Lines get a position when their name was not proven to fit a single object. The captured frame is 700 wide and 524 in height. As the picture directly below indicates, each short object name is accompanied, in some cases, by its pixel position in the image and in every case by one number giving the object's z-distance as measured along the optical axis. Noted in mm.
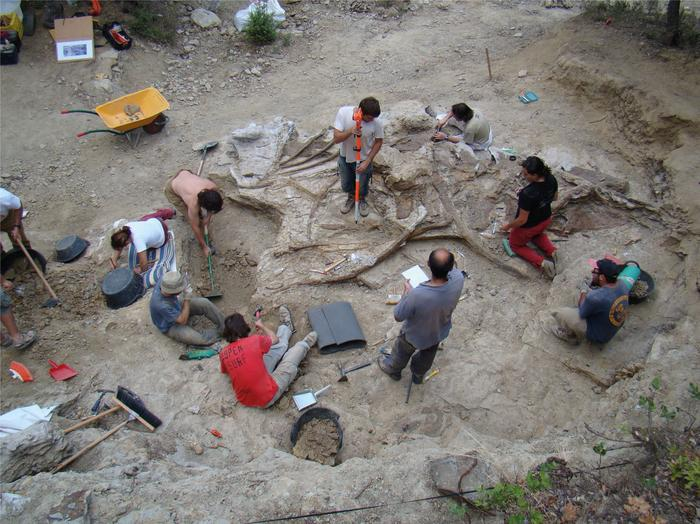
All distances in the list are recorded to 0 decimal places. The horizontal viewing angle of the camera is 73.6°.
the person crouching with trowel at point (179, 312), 4590
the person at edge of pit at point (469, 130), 6242
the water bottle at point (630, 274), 4484
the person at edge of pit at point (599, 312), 3982
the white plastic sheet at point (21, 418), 3672
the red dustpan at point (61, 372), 4375
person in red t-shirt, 4070
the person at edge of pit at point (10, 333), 4621
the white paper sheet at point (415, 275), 5445
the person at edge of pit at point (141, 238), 5344
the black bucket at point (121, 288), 5188
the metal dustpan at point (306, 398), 4301
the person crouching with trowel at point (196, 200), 5410
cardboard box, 8547
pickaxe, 4527
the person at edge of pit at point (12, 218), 5281
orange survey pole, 5152
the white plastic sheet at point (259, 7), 9680
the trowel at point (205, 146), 7195
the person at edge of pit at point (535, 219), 4852
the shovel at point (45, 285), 5355
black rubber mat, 4785
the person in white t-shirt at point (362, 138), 5141
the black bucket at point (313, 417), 4016
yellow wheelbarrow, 7203
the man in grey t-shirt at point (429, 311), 3432
